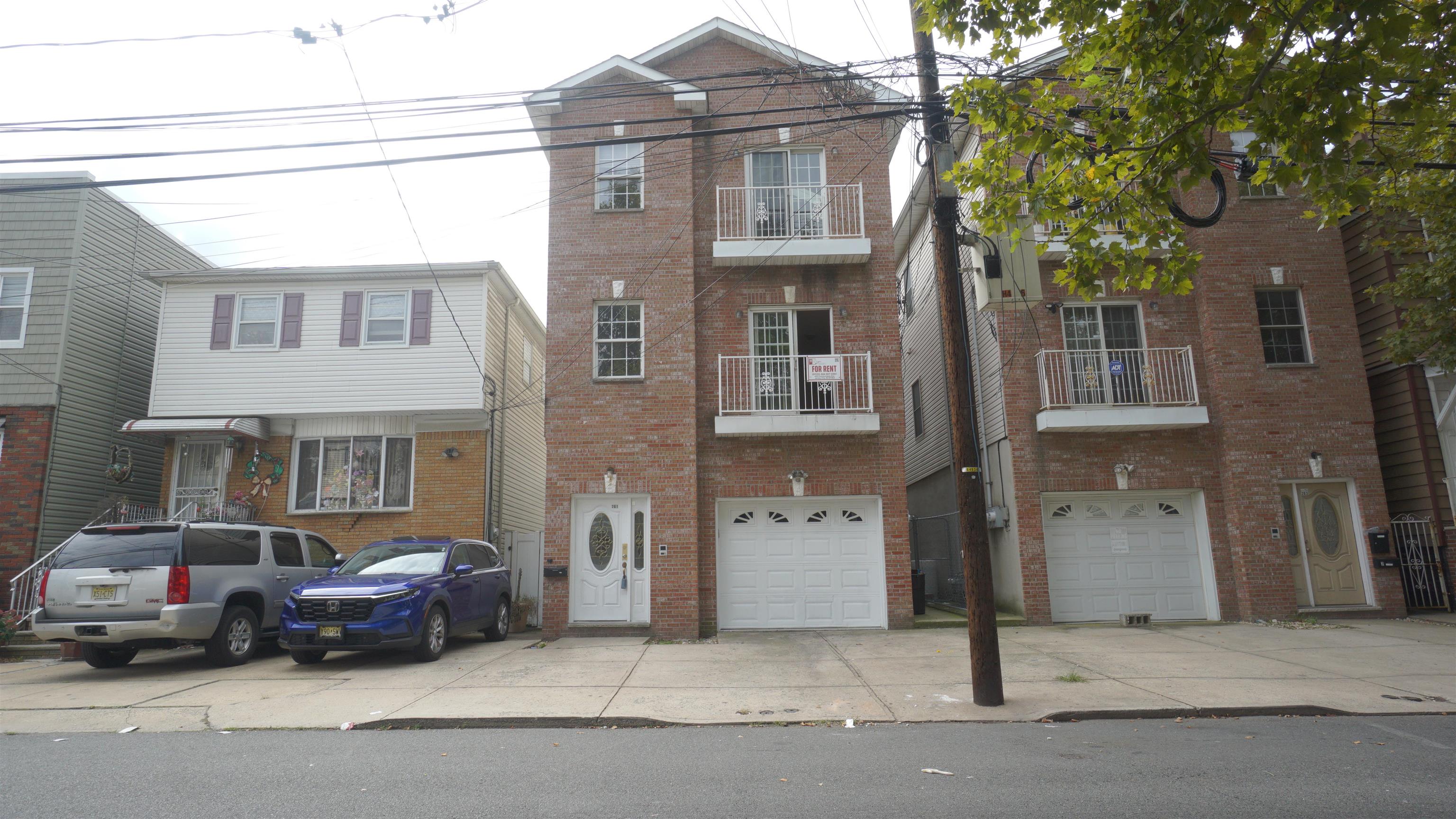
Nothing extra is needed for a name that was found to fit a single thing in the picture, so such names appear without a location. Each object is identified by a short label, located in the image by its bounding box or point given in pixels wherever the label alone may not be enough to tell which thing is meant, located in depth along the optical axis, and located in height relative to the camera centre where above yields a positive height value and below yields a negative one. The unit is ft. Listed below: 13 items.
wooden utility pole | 25.57 +4.92
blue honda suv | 32.50 -1.26
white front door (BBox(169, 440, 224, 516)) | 51.16 +6.19
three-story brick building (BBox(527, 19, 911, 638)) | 43.98 +10.72
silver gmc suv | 31.07 -0.53
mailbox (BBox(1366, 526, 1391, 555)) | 44.14 +0.29
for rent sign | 44.57 +10.32
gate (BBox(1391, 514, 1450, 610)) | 44.65 -1.20
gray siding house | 48.65 +13.72
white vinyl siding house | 50.83 +13.54
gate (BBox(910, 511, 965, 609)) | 51.39 +0.04
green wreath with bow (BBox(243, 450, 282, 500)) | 51.01 +6.08
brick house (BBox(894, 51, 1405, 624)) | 44.60 +5.99
